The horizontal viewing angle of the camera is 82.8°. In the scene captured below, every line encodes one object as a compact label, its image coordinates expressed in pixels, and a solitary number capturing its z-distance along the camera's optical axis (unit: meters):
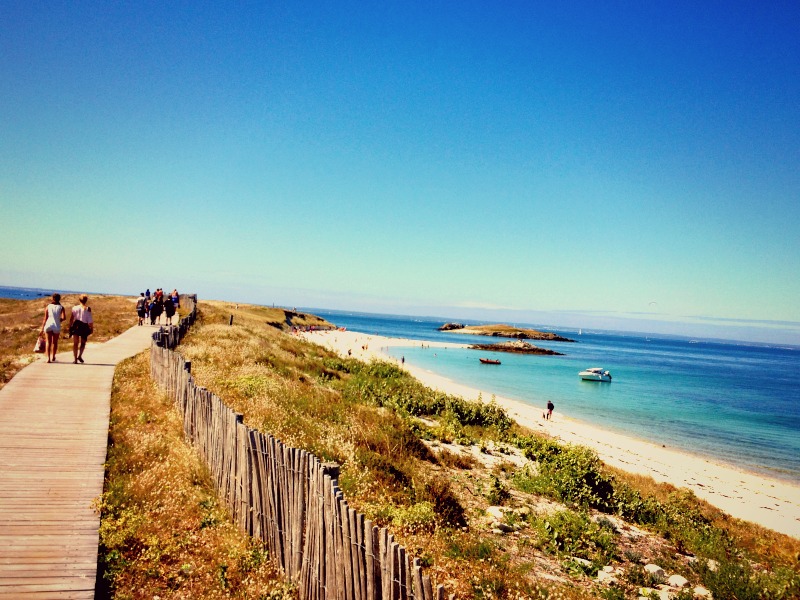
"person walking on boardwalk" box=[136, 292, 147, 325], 28.22
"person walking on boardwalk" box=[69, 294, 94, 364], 13.80
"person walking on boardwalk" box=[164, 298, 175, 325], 29.06
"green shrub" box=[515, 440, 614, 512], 10.37
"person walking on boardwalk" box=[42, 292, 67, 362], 13.49
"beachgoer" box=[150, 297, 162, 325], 27.23
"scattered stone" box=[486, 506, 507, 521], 8.33
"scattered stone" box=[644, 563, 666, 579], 6.99
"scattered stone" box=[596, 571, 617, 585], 6.57
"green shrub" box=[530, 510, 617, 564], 7.36
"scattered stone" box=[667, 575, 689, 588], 6.82
